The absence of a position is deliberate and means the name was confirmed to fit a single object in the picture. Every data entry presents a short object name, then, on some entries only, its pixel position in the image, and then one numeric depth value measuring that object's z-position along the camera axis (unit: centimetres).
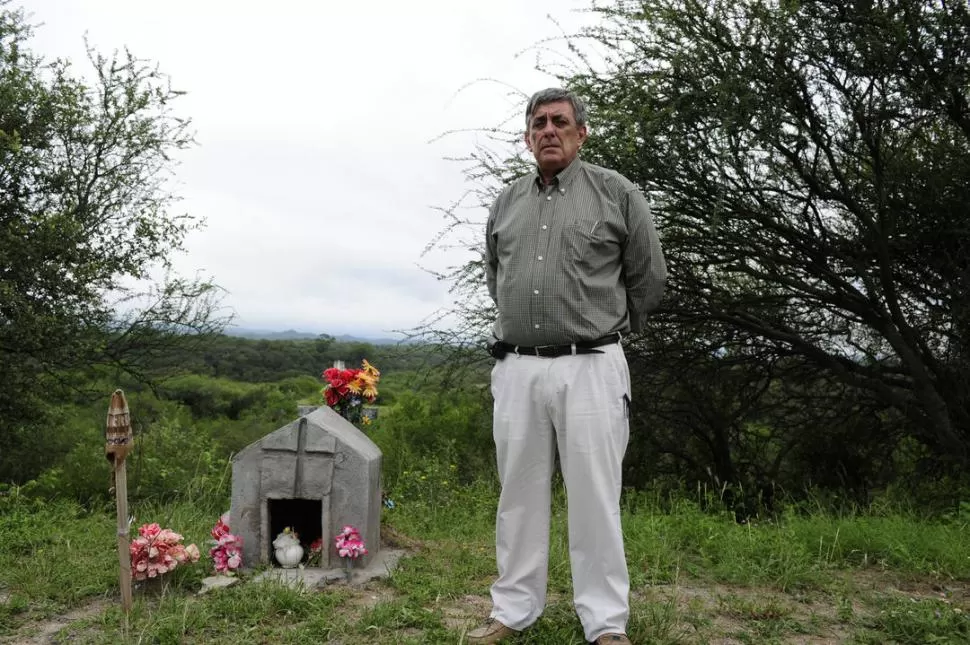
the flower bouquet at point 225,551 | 432
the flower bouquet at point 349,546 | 426
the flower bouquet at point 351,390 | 536
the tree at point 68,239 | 863
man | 303
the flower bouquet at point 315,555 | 443
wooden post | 367
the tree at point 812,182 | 617
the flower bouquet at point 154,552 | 405
